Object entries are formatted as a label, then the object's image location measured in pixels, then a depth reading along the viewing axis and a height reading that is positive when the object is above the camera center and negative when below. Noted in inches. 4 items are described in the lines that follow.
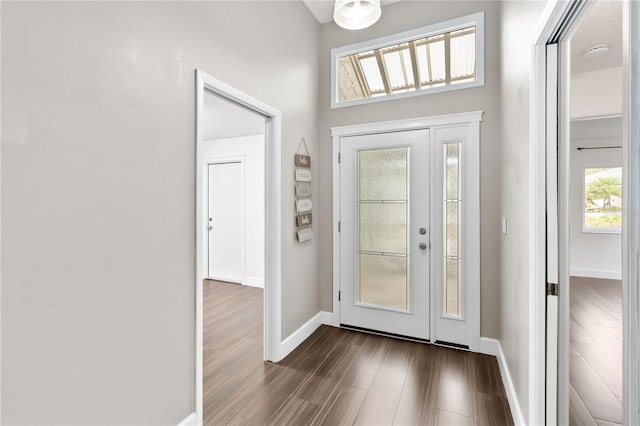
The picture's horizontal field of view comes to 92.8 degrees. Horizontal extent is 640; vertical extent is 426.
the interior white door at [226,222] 209.8 -7.8
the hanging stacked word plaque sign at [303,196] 112.7 +5.8
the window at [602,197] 85.9 +4.6
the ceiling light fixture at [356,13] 76.5 +50.7
